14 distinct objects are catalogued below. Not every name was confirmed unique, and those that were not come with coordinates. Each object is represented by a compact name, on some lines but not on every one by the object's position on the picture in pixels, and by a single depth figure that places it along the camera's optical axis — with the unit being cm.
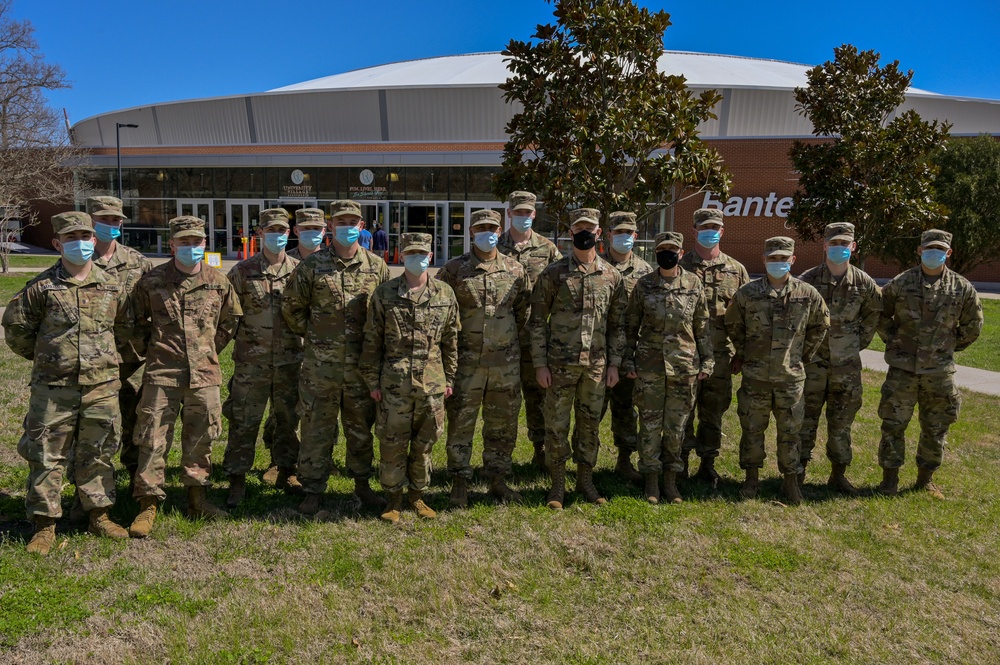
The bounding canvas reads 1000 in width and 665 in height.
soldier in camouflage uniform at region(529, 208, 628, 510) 545
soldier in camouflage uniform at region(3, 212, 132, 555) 446
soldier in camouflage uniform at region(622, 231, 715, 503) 554
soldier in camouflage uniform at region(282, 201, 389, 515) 518
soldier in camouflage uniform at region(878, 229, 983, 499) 577
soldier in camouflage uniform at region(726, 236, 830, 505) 560
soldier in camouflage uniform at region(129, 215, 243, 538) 481
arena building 2728
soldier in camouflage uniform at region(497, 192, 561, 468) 608
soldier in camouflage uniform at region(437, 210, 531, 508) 538
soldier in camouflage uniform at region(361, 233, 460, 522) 500
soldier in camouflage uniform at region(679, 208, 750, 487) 605
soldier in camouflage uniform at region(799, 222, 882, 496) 593
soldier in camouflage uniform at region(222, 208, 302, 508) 552
